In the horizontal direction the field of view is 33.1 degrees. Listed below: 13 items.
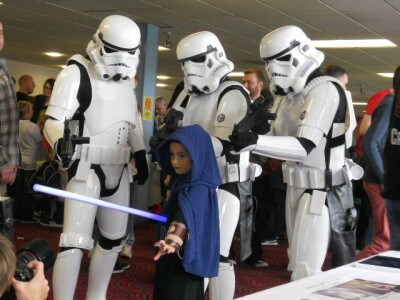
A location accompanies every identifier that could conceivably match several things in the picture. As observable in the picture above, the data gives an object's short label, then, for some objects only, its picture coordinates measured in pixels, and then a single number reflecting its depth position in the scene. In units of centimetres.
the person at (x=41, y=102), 730
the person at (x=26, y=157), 700
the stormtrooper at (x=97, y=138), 348
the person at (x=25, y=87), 745
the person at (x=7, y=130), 326
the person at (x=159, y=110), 849
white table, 158
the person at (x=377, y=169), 420
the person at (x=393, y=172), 254
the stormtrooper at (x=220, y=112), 336
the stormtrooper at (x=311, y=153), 309
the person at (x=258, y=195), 559
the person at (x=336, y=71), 462
